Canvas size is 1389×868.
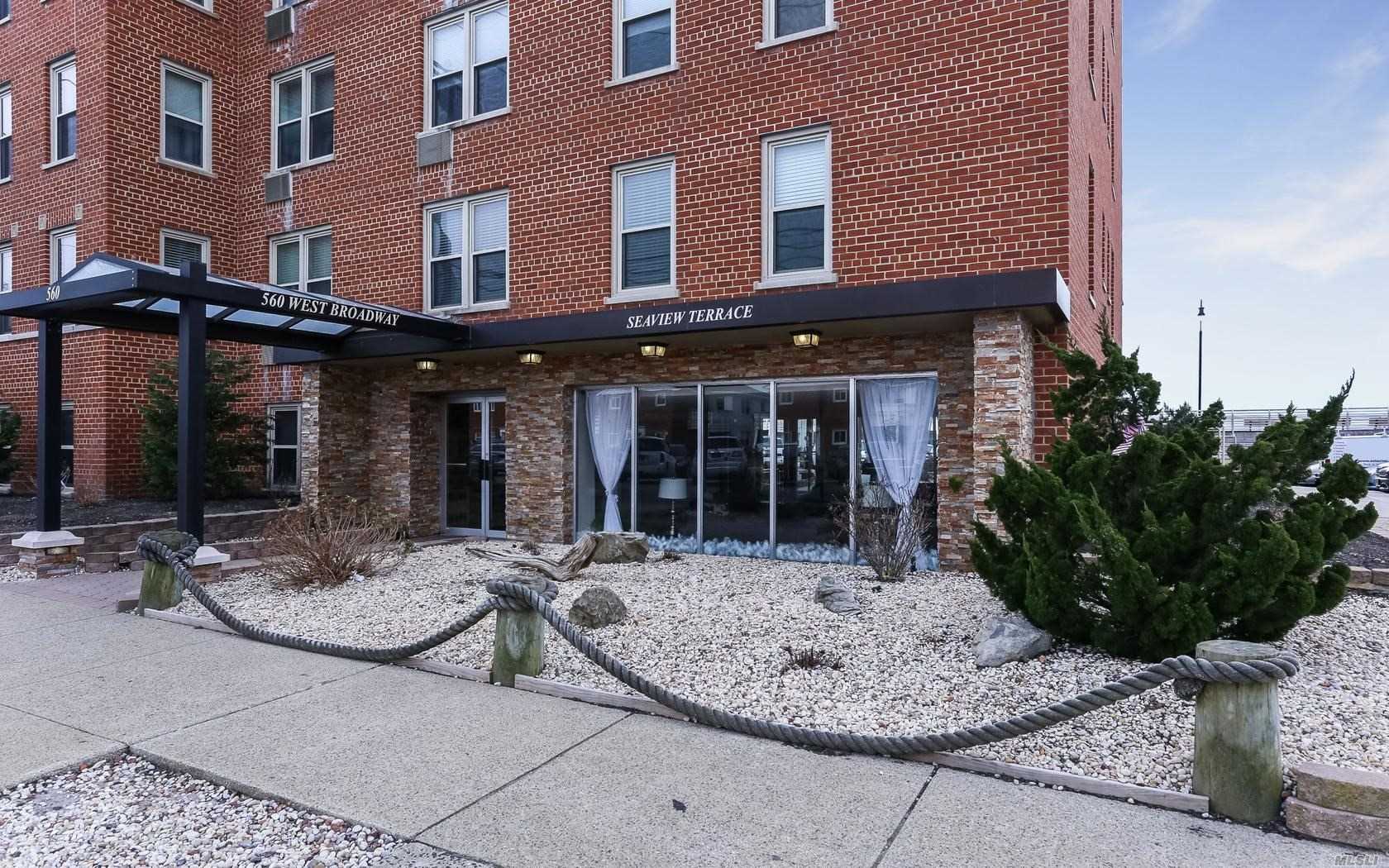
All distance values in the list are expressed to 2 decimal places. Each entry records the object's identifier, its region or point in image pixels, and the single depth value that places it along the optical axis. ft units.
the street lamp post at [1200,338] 121.39
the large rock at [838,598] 23.57
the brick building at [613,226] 29.48
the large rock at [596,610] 21.85
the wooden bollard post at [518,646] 17.53
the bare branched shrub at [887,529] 28.68
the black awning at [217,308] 27.50
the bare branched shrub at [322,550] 27.84
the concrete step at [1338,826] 10.54
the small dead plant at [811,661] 18.15
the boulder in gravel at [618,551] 32.73
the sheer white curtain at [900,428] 31.65
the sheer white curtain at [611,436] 38.24
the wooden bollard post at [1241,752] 11.29
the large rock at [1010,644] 17.84
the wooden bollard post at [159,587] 24.85
